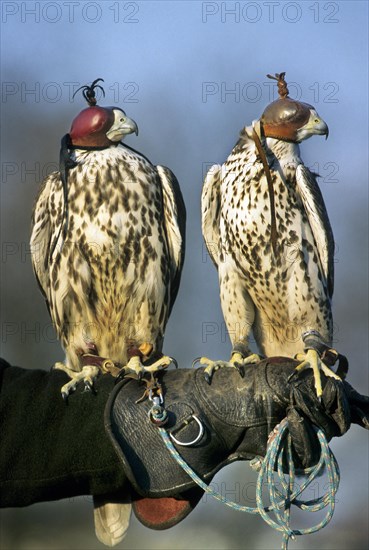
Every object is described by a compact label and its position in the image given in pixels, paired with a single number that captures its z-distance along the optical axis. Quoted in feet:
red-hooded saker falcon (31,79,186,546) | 40.68
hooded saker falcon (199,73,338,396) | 40.19
